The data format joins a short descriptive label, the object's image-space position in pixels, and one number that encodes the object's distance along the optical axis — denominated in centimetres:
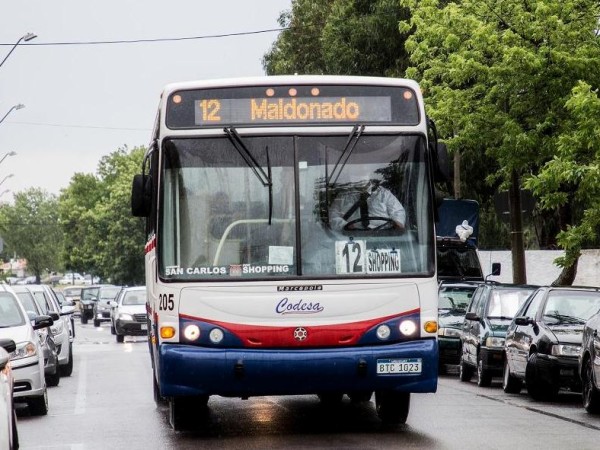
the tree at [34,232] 17938
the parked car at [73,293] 8839
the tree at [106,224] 10369
